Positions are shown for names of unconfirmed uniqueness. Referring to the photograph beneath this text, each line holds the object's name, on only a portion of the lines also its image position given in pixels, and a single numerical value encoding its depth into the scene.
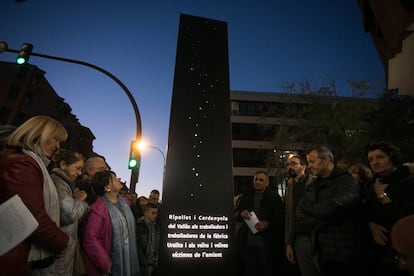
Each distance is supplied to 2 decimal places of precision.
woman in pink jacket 2.90
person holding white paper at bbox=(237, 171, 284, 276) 3.88
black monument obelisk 3.27
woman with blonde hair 1.67
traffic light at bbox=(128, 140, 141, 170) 7.59
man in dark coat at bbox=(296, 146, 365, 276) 2.59
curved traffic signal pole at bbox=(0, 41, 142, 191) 7.59
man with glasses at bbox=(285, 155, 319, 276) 3.28
